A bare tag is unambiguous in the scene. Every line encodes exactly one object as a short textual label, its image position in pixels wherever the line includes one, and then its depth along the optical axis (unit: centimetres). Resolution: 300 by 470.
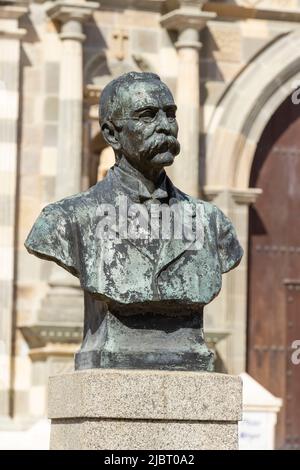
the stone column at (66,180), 1775
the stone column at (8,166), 1794
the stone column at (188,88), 1878
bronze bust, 874
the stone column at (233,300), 1888
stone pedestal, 851
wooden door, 1942
